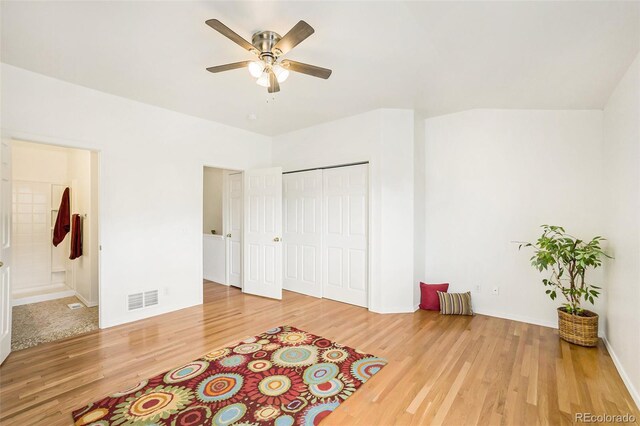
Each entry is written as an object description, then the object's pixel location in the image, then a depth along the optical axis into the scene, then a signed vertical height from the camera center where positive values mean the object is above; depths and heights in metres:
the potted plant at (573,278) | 2.81 -0.72
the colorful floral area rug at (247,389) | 1.84 -1.32
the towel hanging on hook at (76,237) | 4.27 -0.37
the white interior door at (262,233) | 4.41 -0.32
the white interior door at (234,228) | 5.03 -0.28
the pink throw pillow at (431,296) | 3.84 -1.14
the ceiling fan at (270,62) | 1.95 +1.17
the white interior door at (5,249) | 2.47 -0.33
